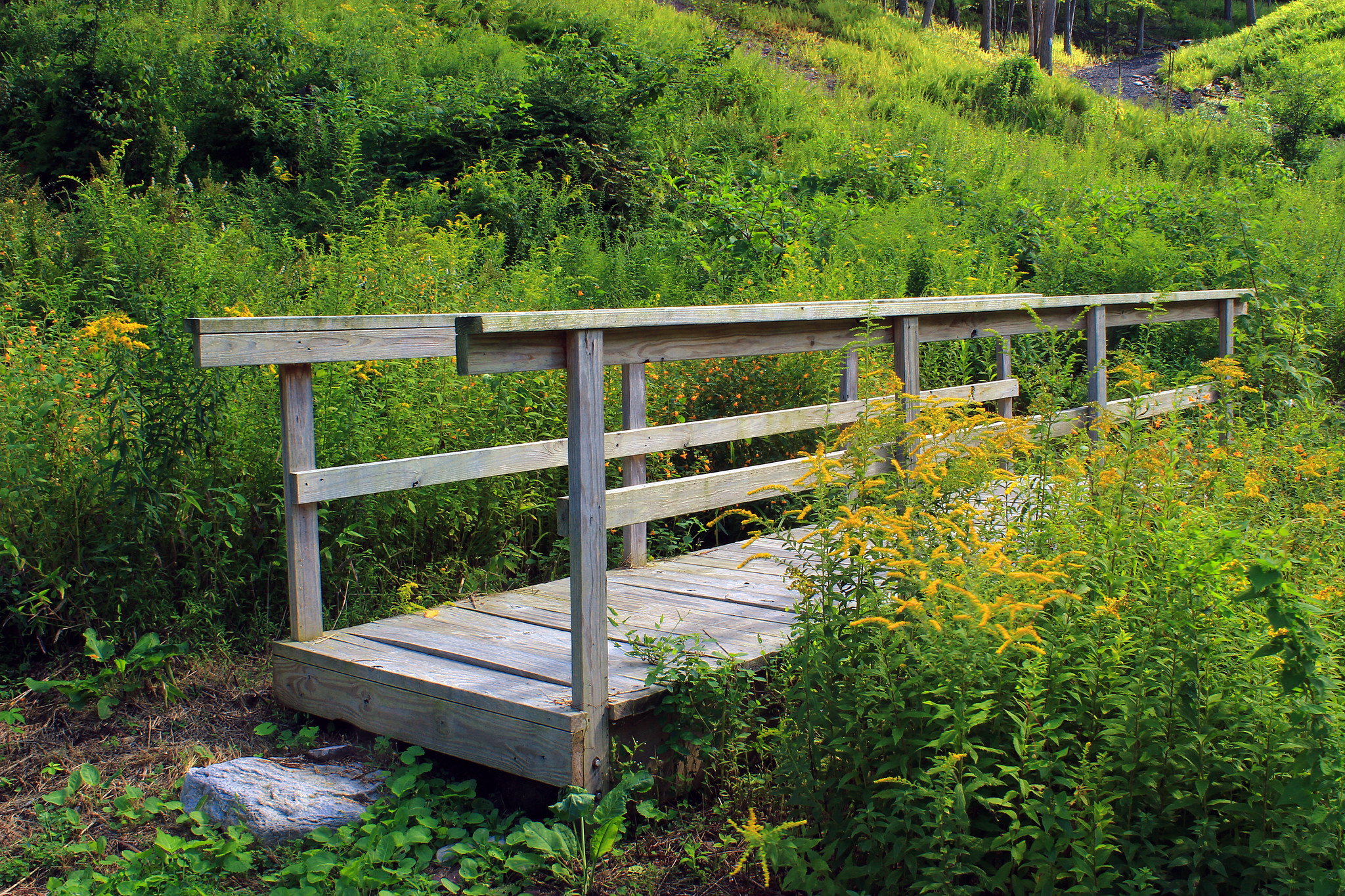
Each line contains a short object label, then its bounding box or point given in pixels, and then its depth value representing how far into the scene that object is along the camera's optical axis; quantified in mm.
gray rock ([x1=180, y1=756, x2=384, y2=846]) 3285
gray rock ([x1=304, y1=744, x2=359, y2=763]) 3773
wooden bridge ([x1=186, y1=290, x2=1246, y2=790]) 3252
